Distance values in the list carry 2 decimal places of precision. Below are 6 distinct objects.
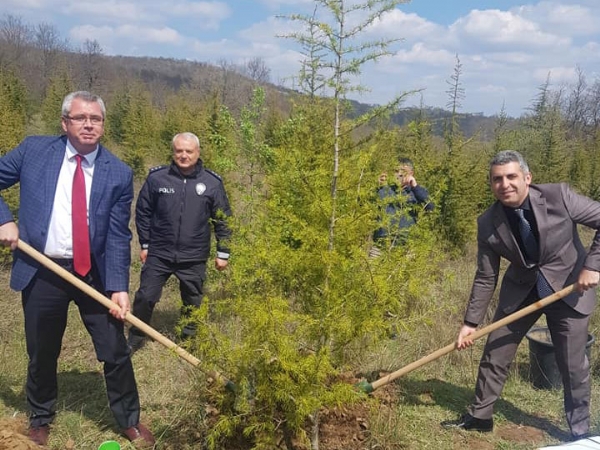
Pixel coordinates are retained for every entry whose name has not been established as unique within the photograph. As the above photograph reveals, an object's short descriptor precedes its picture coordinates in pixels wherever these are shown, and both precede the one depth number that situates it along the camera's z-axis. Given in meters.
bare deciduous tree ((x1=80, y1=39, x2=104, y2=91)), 47.05
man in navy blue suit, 2.86
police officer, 4.33
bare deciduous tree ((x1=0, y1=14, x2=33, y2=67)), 57.08
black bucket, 4.19
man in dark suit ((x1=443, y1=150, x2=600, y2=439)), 3.18
